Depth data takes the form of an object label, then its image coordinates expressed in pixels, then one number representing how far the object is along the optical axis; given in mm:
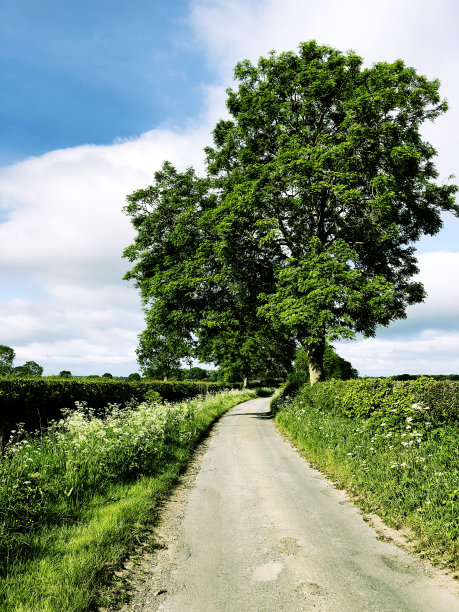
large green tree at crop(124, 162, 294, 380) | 21141
